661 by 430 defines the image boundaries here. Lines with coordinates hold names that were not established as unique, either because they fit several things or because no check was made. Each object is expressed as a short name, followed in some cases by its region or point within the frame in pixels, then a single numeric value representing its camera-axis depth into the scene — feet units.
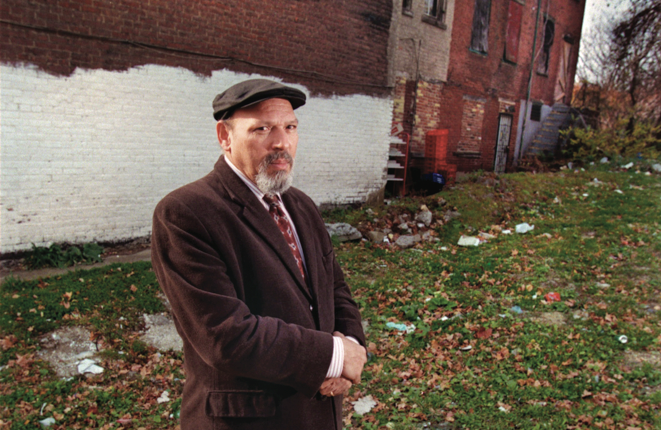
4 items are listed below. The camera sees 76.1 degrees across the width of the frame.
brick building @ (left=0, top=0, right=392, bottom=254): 20.13
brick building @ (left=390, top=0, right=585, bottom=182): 42.09
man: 4.78
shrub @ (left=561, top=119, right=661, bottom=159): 54.34
